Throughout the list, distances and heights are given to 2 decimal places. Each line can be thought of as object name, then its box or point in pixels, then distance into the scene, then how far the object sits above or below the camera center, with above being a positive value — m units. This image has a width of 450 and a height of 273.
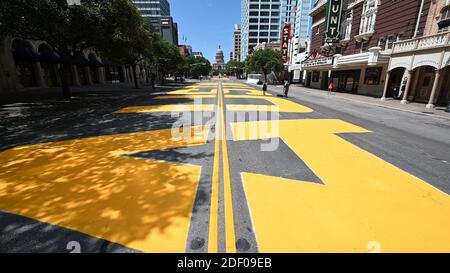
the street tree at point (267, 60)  46.41 +2.69
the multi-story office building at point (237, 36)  197.95 +32.28
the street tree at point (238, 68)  111.65 +3.11
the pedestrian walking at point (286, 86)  21.97 -1.19
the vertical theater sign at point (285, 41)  50.72 +7.23
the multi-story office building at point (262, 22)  126.19 +28.68
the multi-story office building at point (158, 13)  118.94 +32.48
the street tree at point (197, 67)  96.88 +3.21
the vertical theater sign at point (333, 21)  31.25 +7.24
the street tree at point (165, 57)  35.59 +3.02
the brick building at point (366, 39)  22.01 +4.01
